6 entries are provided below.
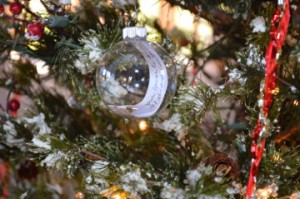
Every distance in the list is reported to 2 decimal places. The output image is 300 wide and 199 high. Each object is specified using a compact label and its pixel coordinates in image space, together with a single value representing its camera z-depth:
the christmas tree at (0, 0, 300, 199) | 0.74
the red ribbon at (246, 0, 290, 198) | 0.71
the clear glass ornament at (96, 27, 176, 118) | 0.75
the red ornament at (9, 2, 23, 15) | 0.82
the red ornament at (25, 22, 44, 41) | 0.82
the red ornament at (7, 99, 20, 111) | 0.97
